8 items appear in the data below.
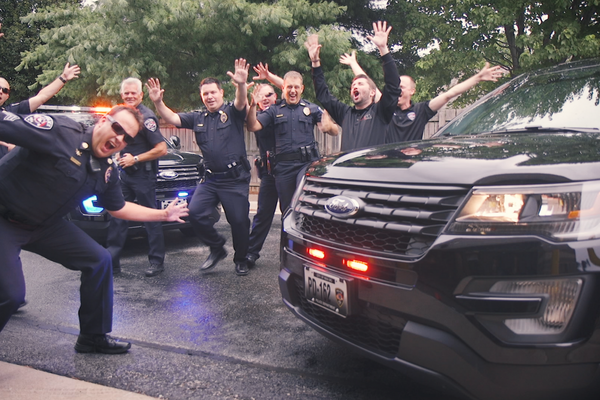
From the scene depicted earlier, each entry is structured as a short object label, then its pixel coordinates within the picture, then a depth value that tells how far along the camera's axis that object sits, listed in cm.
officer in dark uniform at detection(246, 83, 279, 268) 558
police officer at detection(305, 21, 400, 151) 431
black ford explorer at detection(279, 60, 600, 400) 180
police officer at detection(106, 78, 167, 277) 528
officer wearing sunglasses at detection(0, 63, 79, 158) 560
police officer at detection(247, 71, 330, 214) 541
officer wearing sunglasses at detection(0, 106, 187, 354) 285
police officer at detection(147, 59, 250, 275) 511
